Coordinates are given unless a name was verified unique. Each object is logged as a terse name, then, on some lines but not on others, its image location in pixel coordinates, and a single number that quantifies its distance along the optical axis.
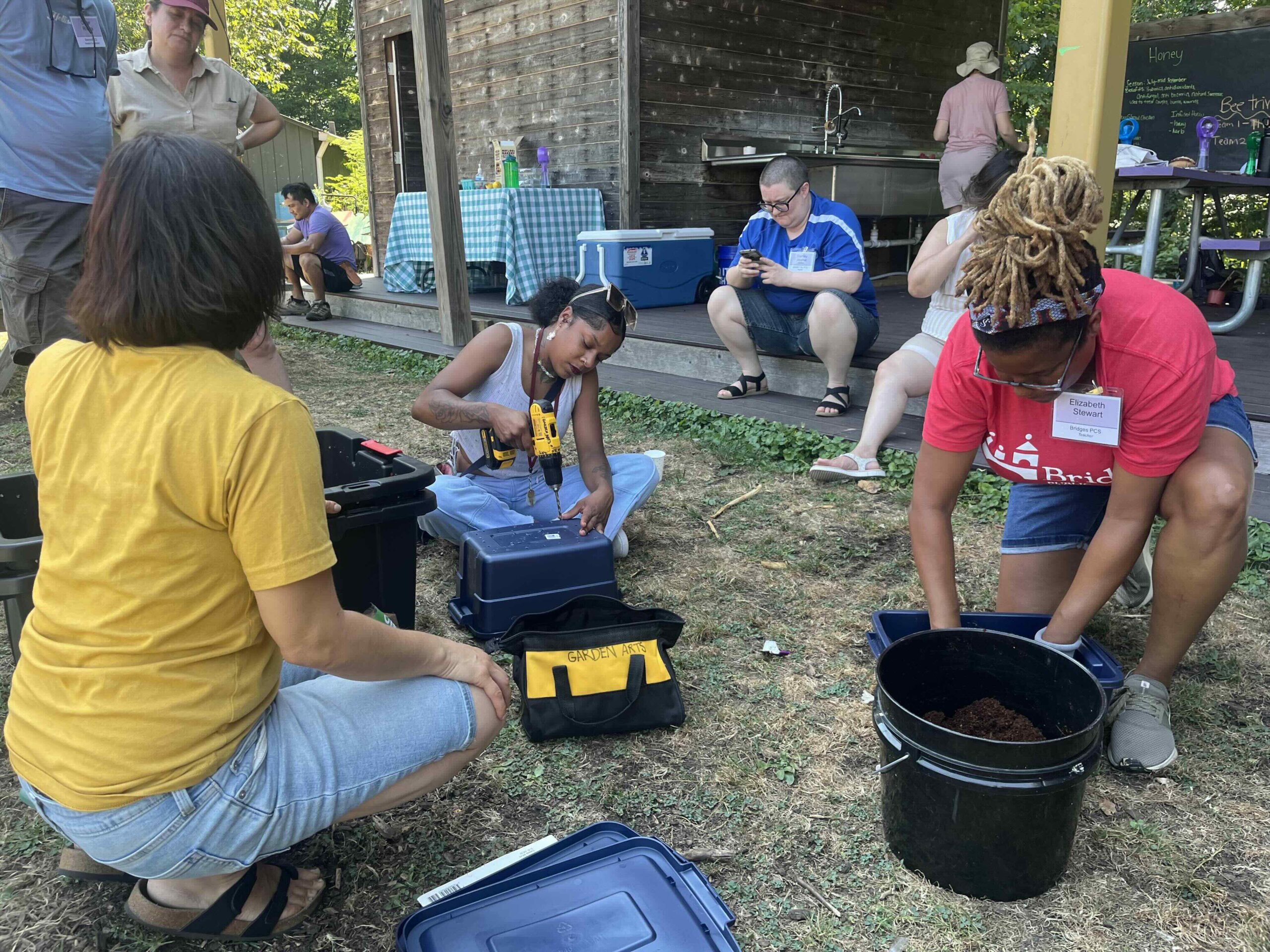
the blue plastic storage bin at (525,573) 2.37
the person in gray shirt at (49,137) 3.09
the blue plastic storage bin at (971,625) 1.94
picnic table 4.73
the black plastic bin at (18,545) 1.61
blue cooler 6.66
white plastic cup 3.14
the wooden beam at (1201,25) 7.31
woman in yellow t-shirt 1.12
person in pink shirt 6.96
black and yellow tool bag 1.98
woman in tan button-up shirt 3.37
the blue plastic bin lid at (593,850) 1.41
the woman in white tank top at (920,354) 3.45
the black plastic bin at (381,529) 2.04
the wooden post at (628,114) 7.14
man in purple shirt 8.02
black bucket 1.39
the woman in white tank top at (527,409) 2.61
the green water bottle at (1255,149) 5.48
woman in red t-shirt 1.56
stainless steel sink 7.58
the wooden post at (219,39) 6.83
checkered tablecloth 7.20
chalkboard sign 7.37
